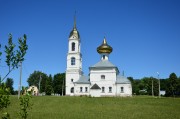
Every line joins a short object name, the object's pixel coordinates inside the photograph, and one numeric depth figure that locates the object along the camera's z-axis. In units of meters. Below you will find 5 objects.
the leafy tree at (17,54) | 6.73
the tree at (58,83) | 62.61
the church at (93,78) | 40.61
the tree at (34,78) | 84.04
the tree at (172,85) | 63.37
